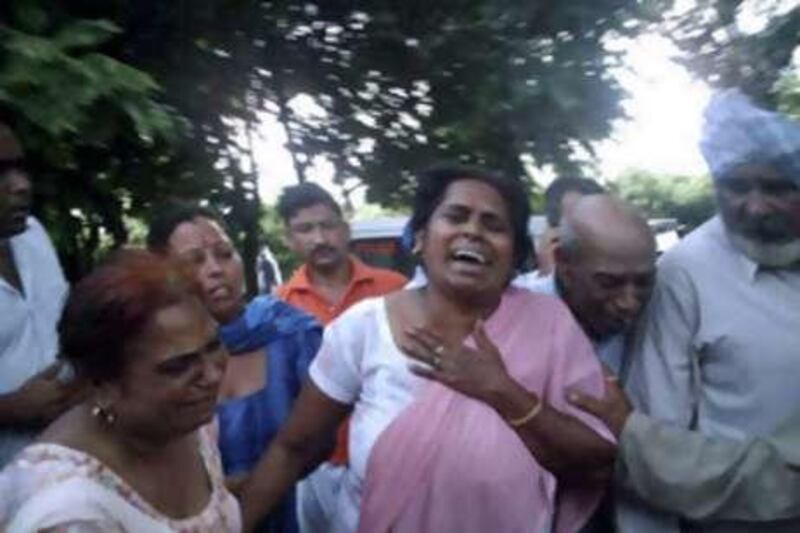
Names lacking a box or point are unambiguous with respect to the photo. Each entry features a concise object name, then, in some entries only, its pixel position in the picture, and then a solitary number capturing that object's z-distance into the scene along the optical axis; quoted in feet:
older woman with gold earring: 6.27
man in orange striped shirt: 15.98
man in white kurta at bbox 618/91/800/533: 8.20
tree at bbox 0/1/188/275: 9.95
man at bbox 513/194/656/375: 8.82
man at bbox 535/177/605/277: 14.19
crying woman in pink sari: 8.11
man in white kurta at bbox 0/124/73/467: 9.57
